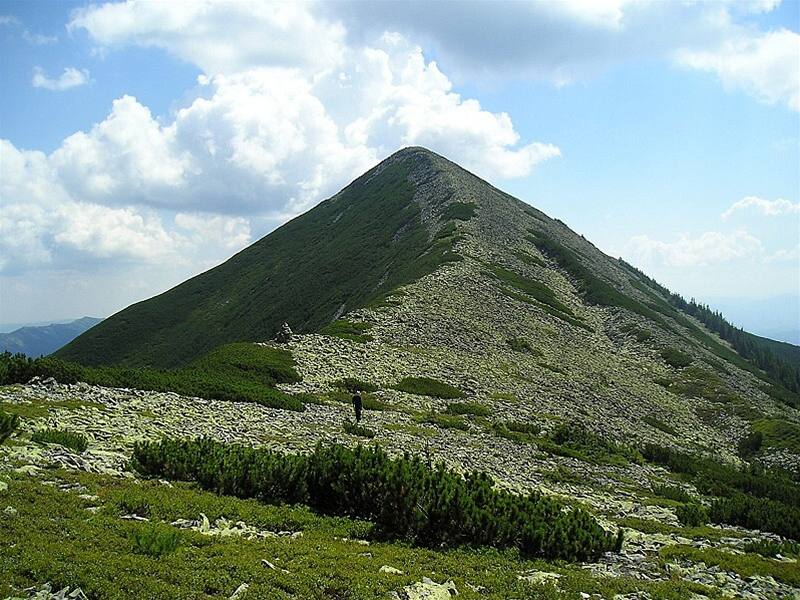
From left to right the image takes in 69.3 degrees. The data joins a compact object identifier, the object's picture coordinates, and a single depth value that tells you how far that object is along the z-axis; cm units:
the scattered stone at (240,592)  1020
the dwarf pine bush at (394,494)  1580
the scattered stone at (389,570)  1243
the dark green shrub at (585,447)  3310
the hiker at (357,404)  3064
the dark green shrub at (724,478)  3186
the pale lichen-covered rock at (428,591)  1145
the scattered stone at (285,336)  4909
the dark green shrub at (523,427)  3647
